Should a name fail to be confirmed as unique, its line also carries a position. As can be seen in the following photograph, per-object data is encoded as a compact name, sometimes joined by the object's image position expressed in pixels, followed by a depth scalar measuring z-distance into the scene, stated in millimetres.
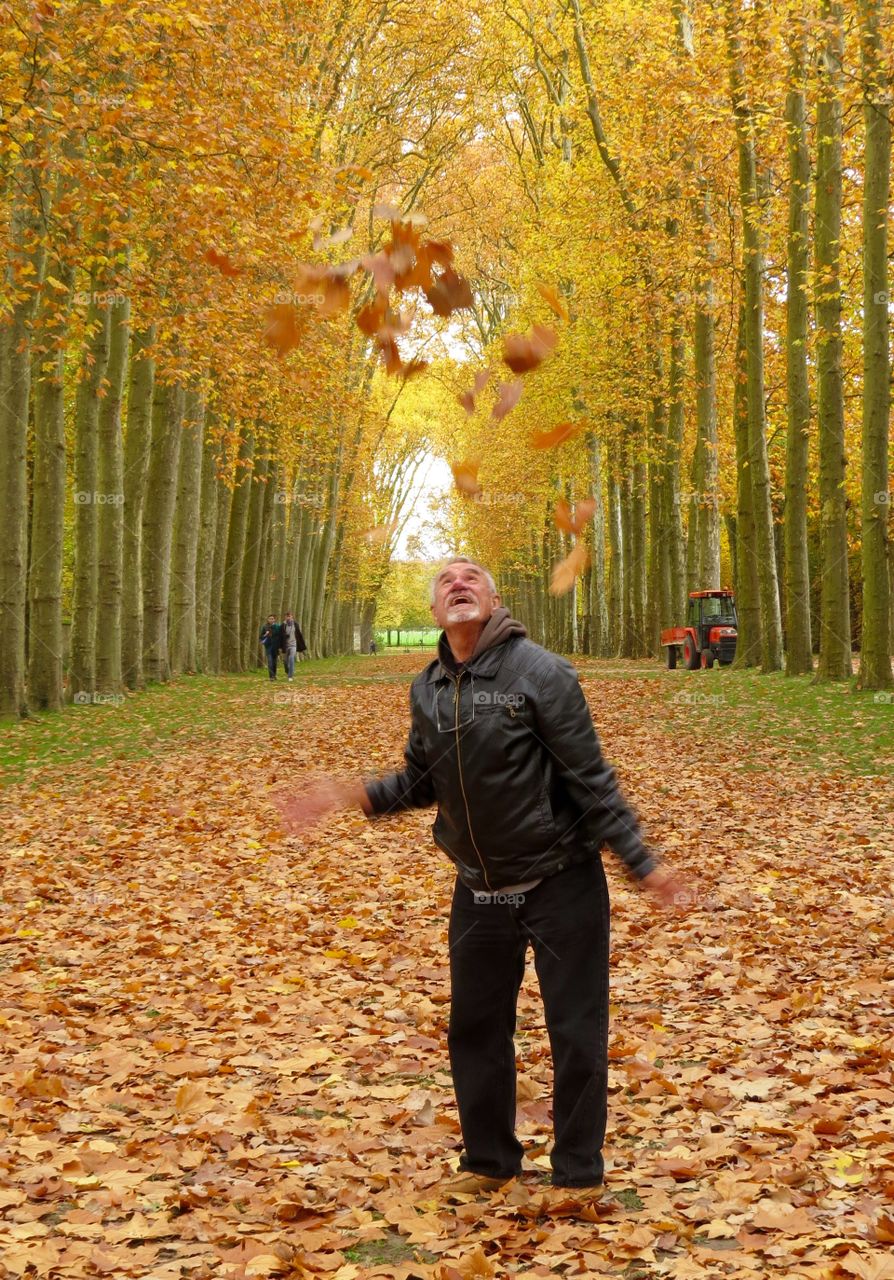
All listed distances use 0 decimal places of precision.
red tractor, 32938
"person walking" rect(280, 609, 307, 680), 33688
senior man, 4188
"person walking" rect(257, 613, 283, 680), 33656
